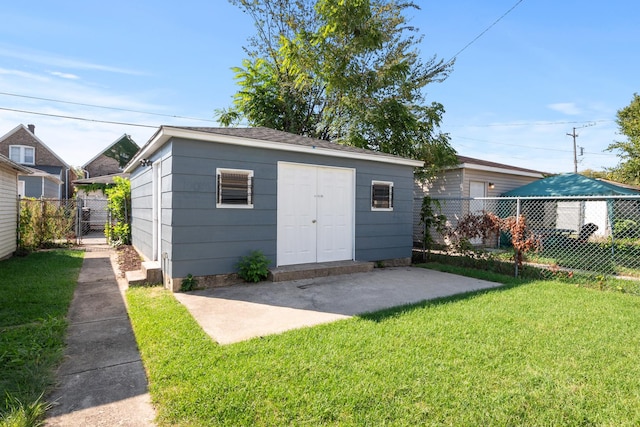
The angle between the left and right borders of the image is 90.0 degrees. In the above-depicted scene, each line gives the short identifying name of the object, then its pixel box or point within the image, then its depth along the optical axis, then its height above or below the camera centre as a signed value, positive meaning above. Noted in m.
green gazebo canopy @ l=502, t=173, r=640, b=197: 9.88 +0.93
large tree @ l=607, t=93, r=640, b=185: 16.00 +3.72
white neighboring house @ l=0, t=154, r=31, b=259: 7.58 +0.07
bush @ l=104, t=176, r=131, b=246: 10.28 -0.06
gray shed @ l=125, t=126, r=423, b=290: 5.04 +0.22
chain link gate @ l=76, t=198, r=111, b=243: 15.62 -0.44
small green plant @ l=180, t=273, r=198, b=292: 4.99 -1.14
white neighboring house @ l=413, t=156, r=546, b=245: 10.93 +1.12
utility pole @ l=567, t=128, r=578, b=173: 24.75 +4.76
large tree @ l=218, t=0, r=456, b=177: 10.53 +4.88
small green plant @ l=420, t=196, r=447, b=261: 8.46 -0.19
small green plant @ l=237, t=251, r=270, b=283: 5.46 -0.95
